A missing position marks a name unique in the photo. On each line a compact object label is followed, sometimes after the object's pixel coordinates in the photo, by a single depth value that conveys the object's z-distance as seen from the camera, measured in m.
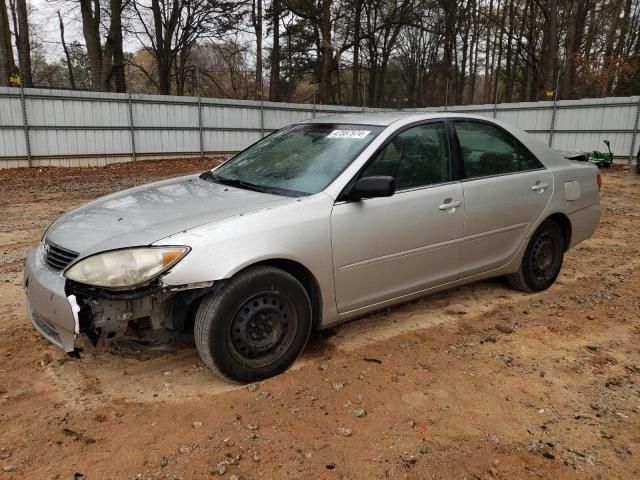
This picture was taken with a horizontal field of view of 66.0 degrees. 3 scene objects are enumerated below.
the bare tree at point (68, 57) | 31.06
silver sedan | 2.57
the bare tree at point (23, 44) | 17.14
